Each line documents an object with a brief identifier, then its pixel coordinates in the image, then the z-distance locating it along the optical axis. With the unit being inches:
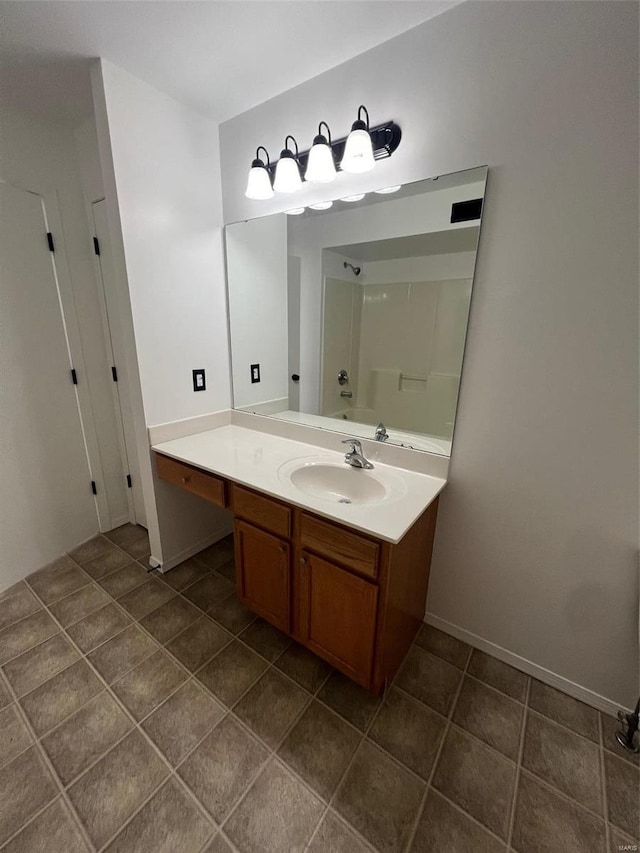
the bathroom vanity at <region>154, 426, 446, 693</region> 44.6
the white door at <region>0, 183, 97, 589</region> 66.1
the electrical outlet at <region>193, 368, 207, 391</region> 74.6
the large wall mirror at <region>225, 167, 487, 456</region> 51.3
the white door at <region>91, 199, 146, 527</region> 74.8
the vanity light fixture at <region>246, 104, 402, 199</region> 48.0
